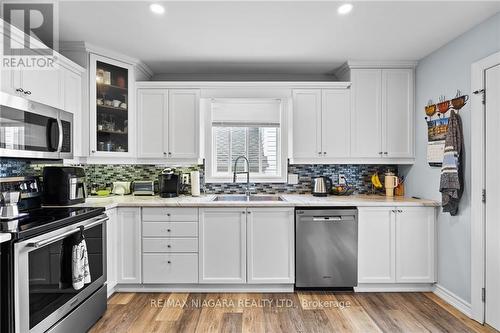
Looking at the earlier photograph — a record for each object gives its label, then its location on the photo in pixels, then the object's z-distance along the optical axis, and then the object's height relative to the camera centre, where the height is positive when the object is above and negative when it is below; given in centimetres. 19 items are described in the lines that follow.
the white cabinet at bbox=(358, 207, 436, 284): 301 -83
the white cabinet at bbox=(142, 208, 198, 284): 299 -86
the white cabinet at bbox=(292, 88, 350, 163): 344 +46
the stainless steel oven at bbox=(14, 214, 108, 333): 166 -73
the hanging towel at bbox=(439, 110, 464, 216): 261 +0
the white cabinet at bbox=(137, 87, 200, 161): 340 +45
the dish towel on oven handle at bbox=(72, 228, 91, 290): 207 -70
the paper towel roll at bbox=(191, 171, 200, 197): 344 -21
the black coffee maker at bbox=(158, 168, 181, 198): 336 -23
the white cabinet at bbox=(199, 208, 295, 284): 299 -80
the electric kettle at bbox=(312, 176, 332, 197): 343 -26
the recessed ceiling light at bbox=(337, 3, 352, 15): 221 +118
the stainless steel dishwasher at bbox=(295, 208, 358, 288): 297 -82
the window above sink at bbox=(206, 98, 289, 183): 360 +32
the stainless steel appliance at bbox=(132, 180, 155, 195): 345 -27
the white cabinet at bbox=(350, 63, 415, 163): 340 +58
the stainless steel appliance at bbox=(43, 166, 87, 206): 265 -18
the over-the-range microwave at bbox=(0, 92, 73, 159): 197 +26
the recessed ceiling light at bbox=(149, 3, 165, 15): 222 +118
